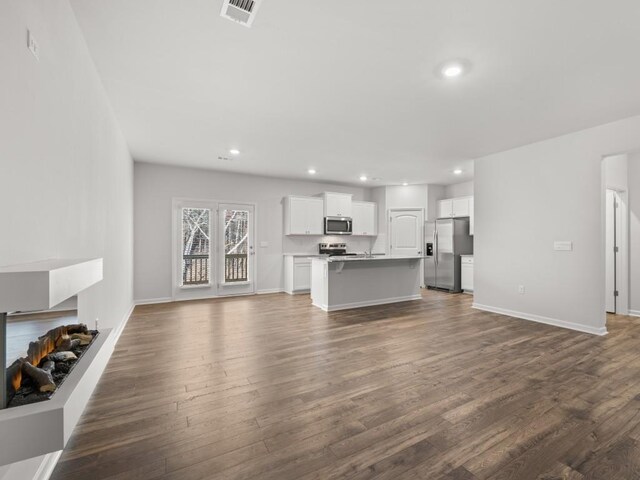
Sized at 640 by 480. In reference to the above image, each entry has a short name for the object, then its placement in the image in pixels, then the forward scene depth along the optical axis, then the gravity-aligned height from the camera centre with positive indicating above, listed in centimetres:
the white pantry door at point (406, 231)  795 +24
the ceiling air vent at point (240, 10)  191 +148
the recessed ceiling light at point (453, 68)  252 +147
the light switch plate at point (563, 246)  415 -8
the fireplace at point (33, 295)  77 -15
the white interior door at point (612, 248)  500 -13
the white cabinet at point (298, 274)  685 -78
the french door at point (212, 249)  616 -20
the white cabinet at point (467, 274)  701 -80
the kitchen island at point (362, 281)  530 -76
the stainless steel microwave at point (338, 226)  739 +35
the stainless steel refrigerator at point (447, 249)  721 -22
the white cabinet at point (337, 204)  736 +87
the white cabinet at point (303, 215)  702 +58
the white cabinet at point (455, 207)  722 +81
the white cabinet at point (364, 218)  795 +59
